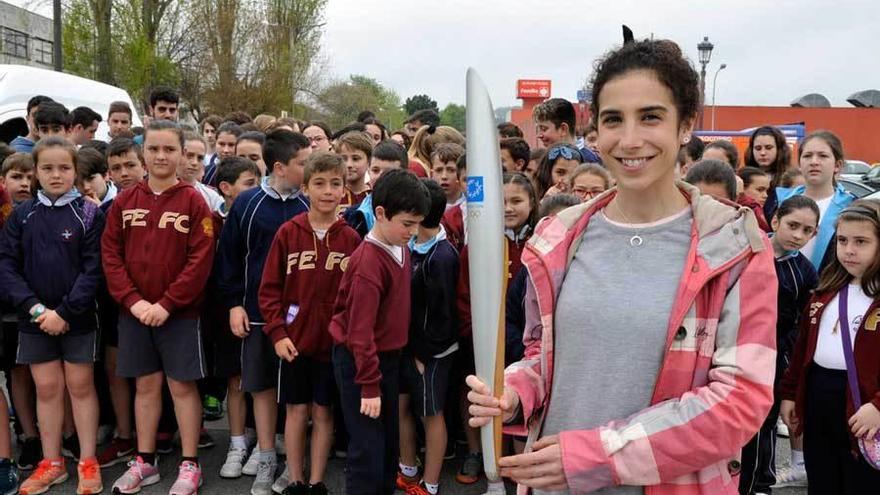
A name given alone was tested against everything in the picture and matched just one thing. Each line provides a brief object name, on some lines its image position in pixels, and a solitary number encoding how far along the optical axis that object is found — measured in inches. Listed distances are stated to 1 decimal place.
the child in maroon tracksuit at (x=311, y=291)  164.9
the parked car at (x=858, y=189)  576.3
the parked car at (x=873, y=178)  807.8
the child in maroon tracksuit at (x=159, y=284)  170.6
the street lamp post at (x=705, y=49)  804.0
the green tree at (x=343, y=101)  1497.3
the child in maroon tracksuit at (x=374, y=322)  146.3
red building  1286.9
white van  332.5
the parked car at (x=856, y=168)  1087.0
